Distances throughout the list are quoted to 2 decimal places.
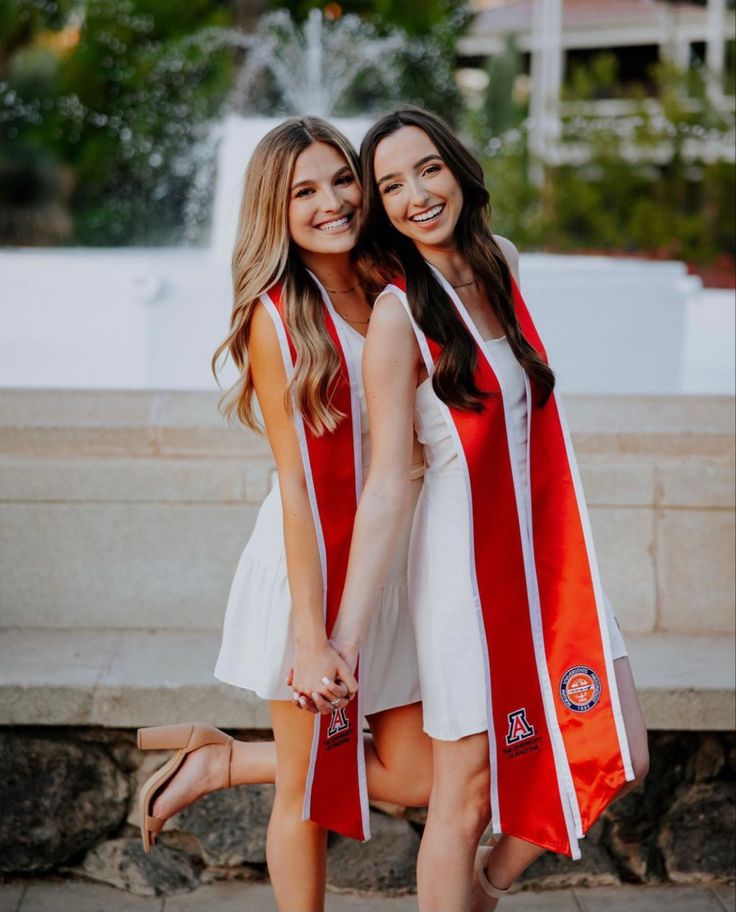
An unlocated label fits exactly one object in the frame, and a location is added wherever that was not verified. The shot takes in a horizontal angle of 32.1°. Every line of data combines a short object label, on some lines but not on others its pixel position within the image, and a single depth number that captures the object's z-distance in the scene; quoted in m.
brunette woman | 2.44
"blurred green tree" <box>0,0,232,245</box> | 23.61
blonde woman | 2.47
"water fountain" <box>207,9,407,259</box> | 17.44
